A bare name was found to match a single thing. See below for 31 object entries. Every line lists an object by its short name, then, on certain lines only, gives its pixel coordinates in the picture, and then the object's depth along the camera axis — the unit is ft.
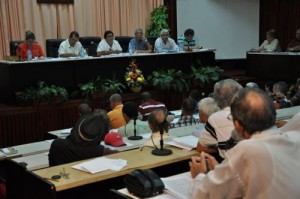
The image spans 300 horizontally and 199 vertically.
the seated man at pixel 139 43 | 27.48
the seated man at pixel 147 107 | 16.30
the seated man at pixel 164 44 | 27.81
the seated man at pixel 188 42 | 27.81
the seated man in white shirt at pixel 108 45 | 26.48
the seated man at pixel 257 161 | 5.34
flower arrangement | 24.24
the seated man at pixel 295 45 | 29.94
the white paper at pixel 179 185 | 7.27
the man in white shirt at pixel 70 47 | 25.02
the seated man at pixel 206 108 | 10.75
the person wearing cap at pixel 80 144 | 10.18
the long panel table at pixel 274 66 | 28.60
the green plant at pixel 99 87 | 22.58
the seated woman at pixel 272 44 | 31.30
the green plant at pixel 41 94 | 20.75
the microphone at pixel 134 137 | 12.57
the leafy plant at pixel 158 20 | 34.94
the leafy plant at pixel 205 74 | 26.09
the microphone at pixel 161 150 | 9.57
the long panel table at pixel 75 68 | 21.40
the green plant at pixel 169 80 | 24.66
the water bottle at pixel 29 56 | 22.39
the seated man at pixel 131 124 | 13.52
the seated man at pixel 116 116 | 16.05
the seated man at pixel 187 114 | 14.53
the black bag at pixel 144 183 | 7.20
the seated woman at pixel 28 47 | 23.58
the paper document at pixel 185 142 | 10.13
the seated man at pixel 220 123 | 8.93
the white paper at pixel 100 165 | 8.72
